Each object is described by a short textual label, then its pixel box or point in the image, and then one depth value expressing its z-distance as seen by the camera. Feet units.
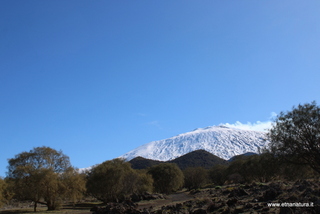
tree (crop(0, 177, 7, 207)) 102.78
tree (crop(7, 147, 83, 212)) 117.91
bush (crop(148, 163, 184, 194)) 251.39
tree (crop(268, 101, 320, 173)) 85.35
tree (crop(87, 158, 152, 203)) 158.20
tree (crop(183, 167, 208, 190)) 317.63
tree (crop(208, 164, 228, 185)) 311.60
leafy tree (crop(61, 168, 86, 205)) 122.83
